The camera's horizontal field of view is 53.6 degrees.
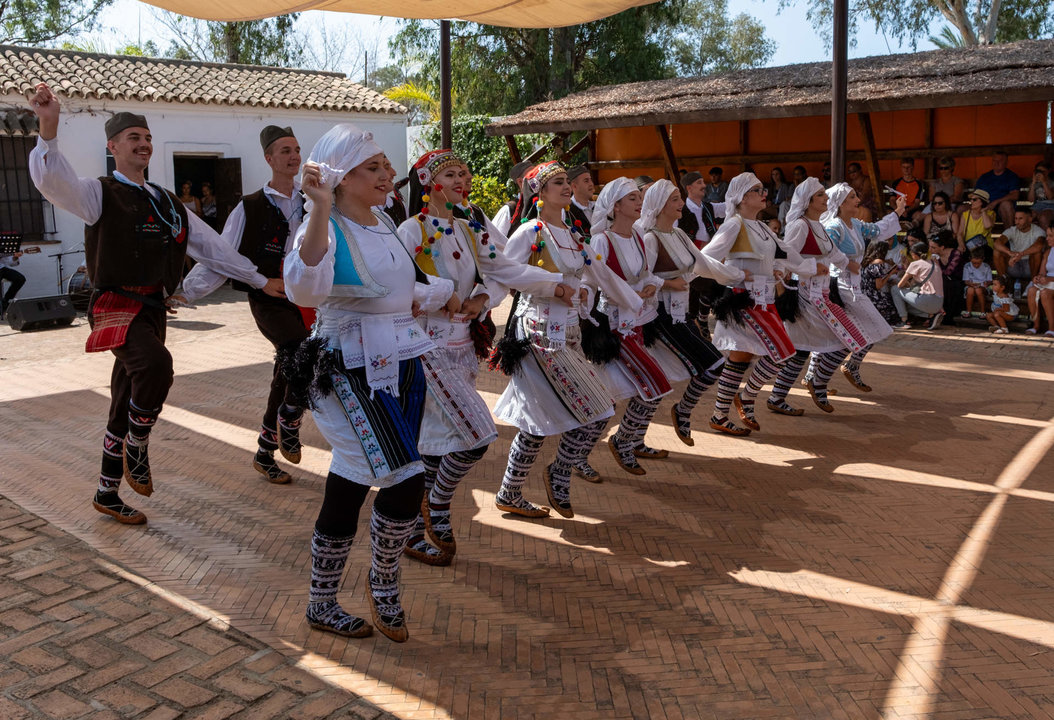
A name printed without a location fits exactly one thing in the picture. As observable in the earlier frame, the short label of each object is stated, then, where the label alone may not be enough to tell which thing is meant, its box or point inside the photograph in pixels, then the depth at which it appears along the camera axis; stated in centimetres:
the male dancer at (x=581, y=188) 720
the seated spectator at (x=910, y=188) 1388
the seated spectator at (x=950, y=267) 1289
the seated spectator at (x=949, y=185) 1352
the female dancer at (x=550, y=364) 545
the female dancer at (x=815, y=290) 781
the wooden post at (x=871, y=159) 1423
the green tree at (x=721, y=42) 5628
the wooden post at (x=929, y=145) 1481
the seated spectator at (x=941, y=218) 1314
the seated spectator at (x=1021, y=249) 1258
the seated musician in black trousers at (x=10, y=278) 1599
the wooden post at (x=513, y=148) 1812
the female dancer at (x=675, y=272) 652
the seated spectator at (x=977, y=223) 1290
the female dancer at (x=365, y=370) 390
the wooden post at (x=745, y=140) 1675
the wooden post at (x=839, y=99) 1092
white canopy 777
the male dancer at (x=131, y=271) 523
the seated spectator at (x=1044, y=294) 1188
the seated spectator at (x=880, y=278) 1309
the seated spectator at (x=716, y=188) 1578
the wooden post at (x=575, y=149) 1821
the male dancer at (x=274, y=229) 600
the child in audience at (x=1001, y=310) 1233
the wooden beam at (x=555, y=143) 1802
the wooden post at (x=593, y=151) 1873
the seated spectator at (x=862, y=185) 1454
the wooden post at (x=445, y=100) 1336
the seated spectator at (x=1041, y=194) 1270
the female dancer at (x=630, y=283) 612
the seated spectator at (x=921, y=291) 1261
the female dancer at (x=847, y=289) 816
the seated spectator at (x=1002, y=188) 1329
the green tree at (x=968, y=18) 3130
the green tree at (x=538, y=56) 3048
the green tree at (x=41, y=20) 3228
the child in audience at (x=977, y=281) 1271
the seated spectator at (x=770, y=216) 1506
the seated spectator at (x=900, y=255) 1322
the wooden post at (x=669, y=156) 1656
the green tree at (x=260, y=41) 3691
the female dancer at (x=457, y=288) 489
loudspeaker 1403
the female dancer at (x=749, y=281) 727
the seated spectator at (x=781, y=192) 1501
